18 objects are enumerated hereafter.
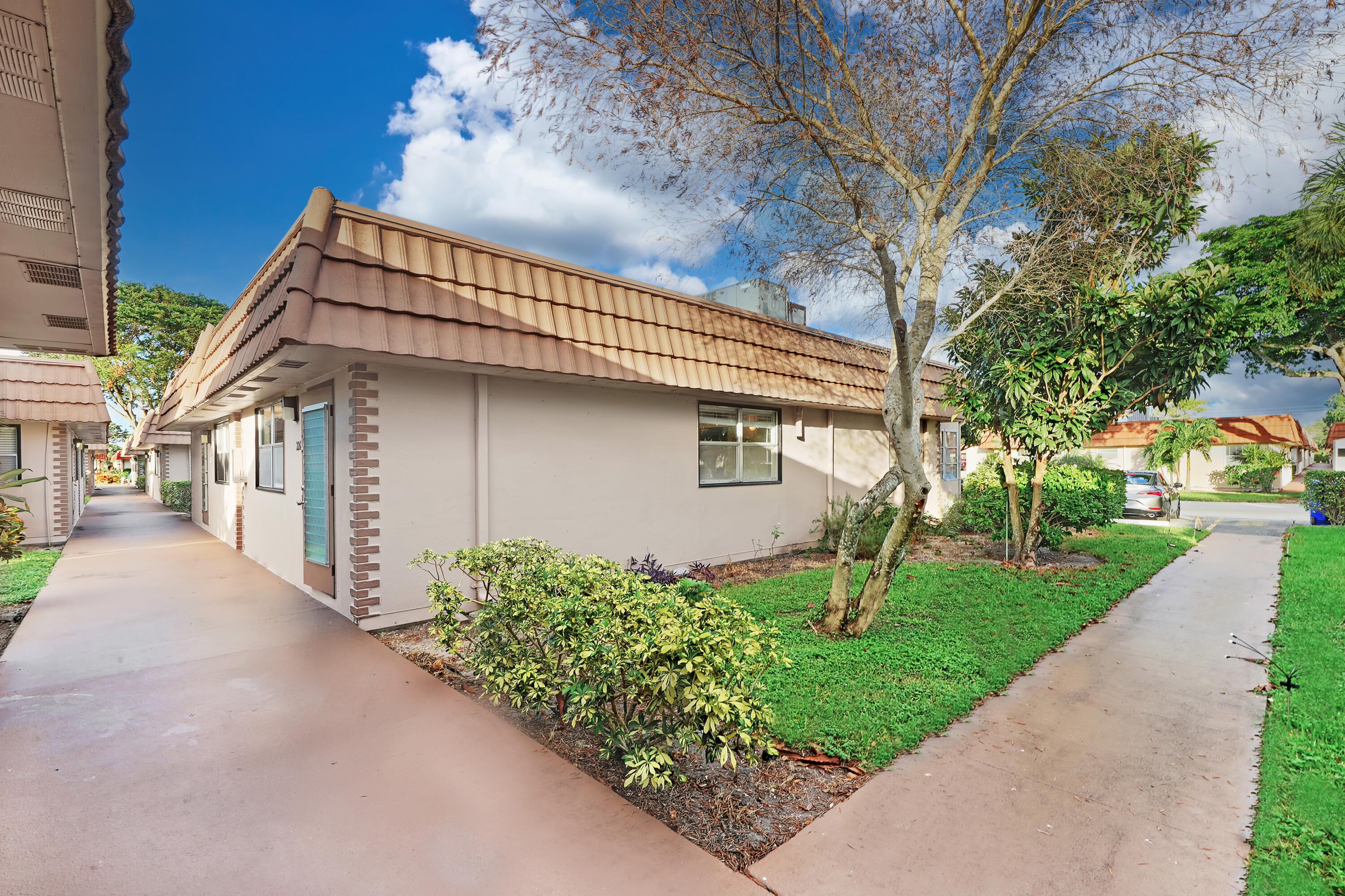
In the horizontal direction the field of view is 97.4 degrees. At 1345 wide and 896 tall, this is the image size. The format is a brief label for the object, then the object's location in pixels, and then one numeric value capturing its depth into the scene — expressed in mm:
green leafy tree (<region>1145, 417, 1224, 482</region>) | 27141
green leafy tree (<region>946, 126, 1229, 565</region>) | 6141
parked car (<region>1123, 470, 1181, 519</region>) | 16641
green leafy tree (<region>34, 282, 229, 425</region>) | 27891
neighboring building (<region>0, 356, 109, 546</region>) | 11383
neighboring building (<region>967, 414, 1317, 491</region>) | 33844
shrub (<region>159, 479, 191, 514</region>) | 18469
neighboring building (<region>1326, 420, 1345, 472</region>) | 27641
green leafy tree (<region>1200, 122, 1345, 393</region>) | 12945
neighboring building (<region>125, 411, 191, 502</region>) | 22156
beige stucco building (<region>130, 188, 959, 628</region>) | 5375
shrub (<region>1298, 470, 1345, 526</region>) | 14305
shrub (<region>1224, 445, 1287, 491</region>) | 30359
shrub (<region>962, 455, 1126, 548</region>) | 9383
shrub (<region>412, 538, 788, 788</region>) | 2605
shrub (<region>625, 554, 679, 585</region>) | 6738
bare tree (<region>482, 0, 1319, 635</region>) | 4633
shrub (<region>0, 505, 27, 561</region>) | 6297
